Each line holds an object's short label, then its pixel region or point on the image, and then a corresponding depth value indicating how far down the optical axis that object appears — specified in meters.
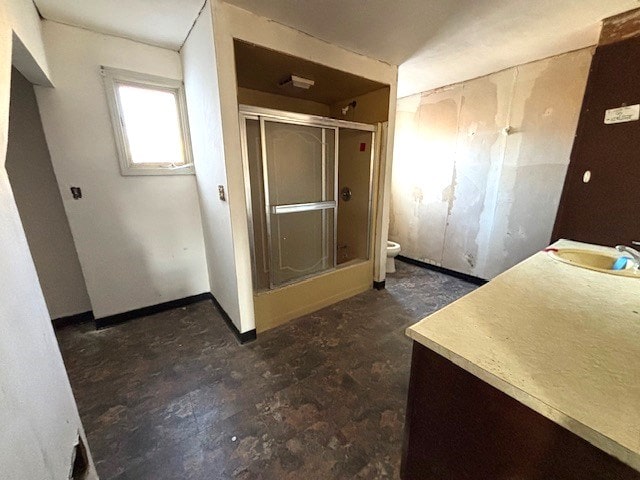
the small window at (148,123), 1.92
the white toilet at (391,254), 3.15
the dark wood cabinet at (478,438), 0.51
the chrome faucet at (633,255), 1.14
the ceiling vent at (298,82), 2.10
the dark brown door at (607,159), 1.52
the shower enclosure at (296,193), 2.15
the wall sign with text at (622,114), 1.50
